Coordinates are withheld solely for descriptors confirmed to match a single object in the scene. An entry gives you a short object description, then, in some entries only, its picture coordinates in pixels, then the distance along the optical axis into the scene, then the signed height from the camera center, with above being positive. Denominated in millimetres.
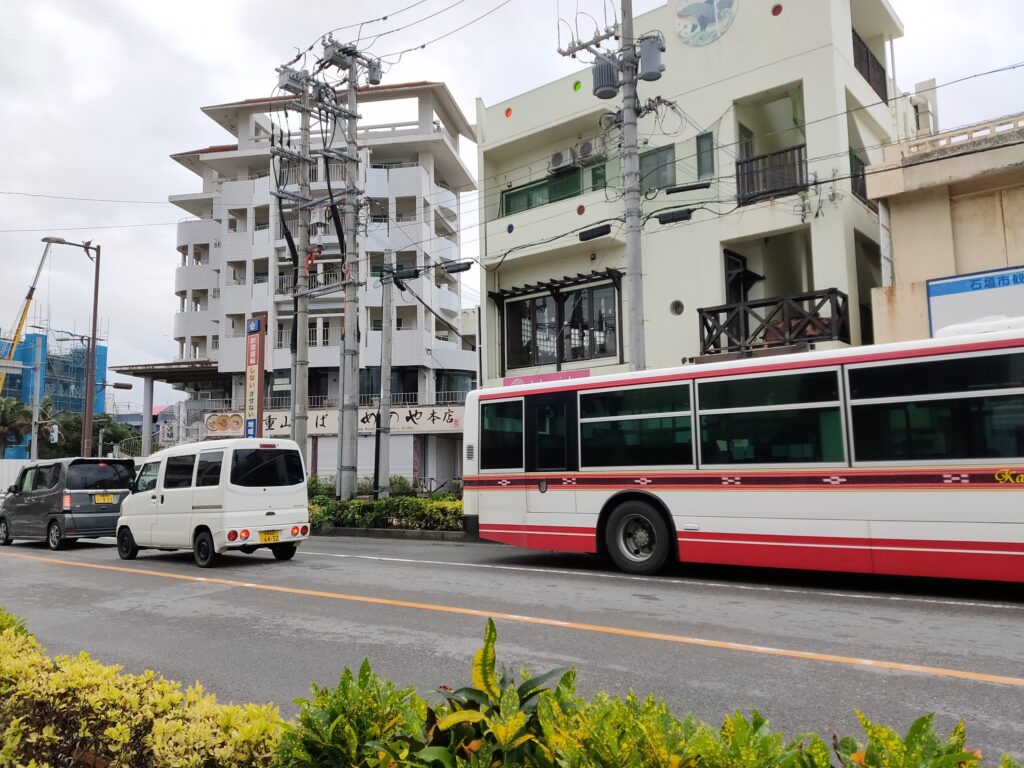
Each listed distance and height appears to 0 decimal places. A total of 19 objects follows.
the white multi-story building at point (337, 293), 41812 +10821
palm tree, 60000 +4558
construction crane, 41438 +9867
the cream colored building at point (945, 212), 14875 +5099
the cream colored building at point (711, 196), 17456 +7007
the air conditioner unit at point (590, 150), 21391 +8916
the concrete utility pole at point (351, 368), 21484 +2950
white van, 12969 -446
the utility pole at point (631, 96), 15352 +7908
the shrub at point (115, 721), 3279 -1143
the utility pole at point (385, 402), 21766 +2033
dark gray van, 17094 -481
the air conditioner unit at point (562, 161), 21812 +8837
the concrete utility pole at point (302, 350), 22859 +3667
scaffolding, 72000 +9600
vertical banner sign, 23859 +3065
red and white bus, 8430 +50
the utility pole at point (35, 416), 39500 +3157
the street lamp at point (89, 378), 30184 +3803
